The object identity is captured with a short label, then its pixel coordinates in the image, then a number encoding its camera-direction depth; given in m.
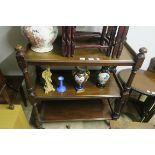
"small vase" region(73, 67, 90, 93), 1.20
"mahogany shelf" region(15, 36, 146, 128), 1.02
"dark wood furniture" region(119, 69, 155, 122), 1.37
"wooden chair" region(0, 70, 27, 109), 1.30
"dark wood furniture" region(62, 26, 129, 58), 0.96
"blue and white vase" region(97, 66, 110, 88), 1.25
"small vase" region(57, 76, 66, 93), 1.25
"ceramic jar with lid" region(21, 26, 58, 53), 0.94
